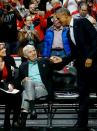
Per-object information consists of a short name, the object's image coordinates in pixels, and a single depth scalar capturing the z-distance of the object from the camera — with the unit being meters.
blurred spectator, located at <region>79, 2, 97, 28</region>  15.54
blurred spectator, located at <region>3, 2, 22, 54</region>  18.91
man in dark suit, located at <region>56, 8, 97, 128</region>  12.91
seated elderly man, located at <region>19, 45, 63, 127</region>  14.00
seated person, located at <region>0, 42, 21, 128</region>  13.96
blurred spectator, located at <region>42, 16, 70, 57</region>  16.69
